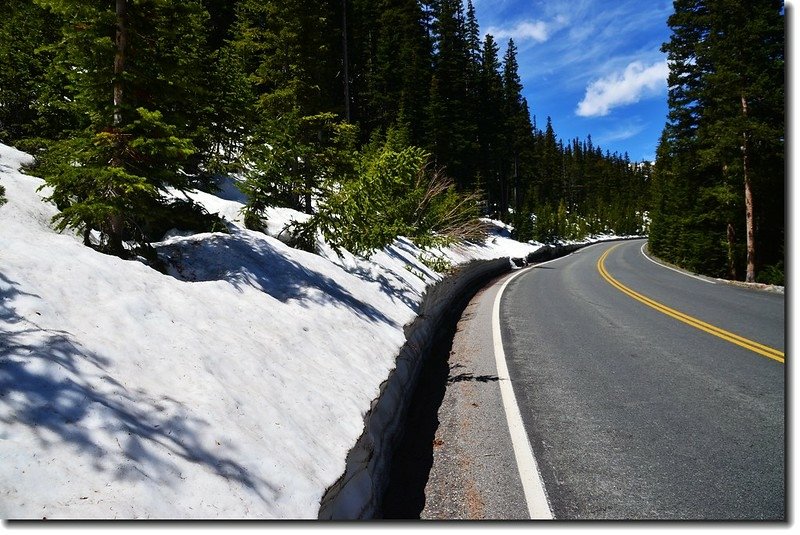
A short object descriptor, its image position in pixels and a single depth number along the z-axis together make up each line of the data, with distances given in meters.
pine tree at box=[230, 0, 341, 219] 16.72
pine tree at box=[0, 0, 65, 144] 8.94
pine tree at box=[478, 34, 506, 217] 48.62
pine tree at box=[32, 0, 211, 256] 4.63
